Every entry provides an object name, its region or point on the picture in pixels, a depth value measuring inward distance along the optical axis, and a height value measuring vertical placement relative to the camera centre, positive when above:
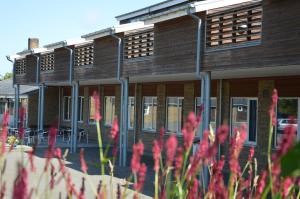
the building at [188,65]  11.64 +0.96
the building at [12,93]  36.72 +0.18
